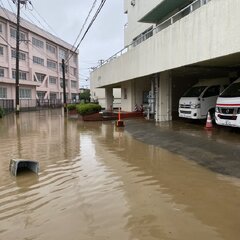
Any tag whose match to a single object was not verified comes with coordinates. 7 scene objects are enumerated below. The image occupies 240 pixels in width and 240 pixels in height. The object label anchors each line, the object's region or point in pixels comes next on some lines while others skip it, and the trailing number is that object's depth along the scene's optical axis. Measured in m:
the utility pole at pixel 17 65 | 23.53
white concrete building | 7.51
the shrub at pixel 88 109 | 16.99
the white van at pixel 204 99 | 11.53
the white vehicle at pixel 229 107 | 8.52
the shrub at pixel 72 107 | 22.55
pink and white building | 33.31
